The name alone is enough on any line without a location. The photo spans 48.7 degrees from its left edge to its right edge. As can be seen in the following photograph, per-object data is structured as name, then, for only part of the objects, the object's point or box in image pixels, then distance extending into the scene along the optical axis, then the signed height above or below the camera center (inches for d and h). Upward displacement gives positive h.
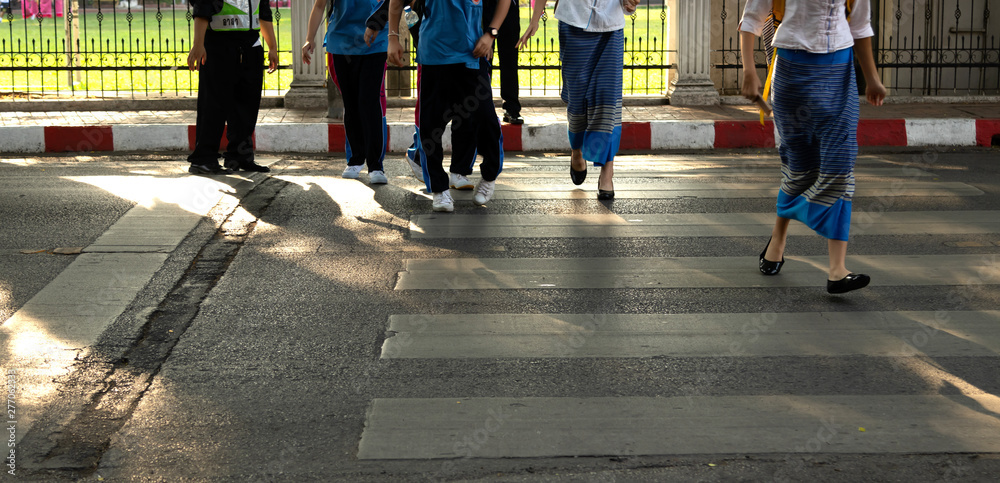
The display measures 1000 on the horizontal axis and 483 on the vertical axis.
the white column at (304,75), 491.2 +6.2
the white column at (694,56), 496.1 +14.7
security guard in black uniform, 317.7 +2.9
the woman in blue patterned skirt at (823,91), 180.2 -0.3
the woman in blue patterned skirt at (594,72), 265.0 +4.1
